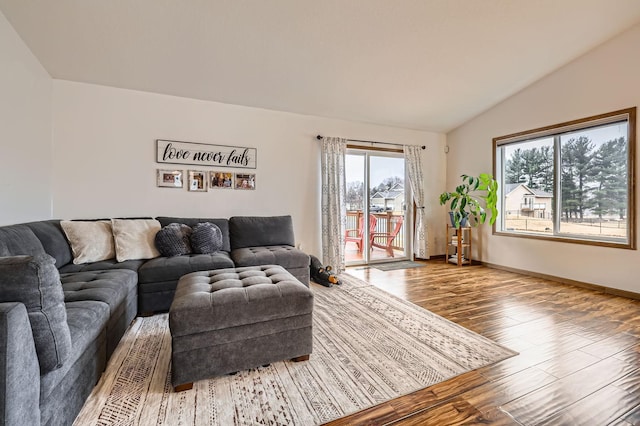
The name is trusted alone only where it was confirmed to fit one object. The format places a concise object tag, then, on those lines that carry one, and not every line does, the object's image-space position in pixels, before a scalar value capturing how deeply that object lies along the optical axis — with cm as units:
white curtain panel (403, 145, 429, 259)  480
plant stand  450
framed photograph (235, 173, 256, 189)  375
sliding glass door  452
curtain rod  415
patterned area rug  135
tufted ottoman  149
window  318
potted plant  431
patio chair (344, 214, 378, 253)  460
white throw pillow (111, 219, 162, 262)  263
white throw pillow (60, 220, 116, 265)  250
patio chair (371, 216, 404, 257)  472
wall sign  339
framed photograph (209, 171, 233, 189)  363
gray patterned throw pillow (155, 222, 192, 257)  275
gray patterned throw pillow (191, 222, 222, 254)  289
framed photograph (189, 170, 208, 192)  353
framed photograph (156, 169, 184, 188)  338
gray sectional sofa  92
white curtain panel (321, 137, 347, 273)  413
